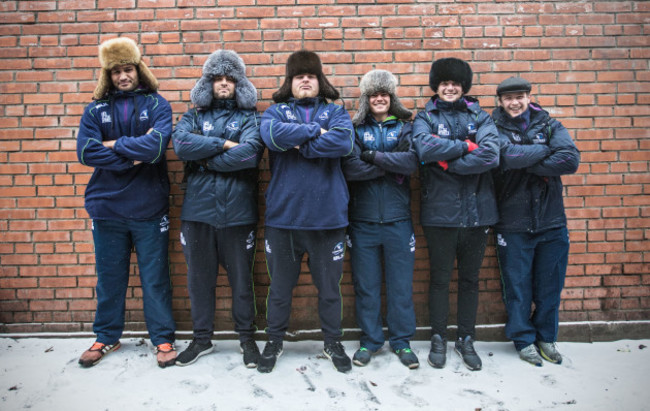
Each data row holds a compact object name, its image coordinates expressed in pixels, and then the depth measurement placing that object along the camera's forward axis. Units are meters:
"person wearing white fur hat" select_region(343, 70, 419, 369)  3.08
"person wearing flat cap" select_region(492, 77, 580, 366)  3.12
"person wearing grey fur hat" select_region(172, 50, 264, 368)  2.95
